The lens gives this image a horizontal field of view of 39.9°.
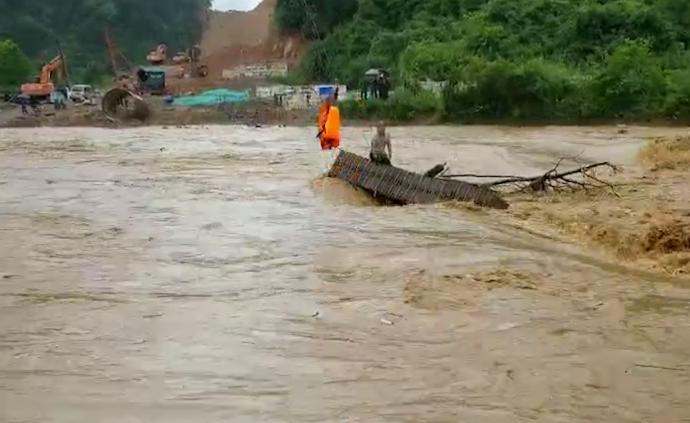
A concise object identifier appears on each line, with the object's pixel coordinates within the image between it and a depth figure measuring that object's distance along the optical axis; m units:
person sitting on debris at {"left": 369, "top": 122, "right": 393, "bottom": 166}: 15.93
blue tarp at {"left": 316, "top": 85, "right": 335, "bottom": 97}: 42.34
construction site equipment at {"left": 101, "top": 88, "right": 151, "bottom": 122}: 41.69
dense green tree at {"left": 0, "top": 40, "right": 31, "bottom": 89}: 56.94
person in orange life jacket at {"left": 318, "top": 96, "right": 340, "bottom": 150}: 19.92
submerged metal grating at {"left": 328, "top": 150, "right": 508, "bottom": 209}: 14.82
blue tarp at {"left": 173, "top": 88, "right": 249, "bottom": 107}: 44.56
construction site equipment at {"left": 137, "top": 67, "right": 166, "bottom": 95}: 52.38
